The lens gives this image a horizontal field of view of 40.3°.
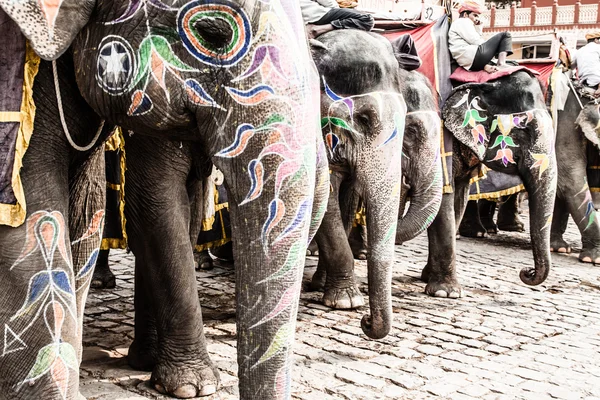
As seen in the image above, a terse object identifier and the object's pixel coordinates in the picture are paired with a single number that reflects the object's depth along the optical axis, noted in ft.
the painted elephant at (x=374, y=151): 15.55
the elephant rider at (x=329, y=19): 17.47
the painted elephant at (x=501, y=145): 21.83
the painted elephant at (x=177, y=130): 7.66
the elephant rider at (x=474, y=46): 22.85
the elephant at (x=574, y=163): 30.22
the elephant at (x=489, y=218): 33.65
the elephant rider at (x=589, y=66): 30.78
